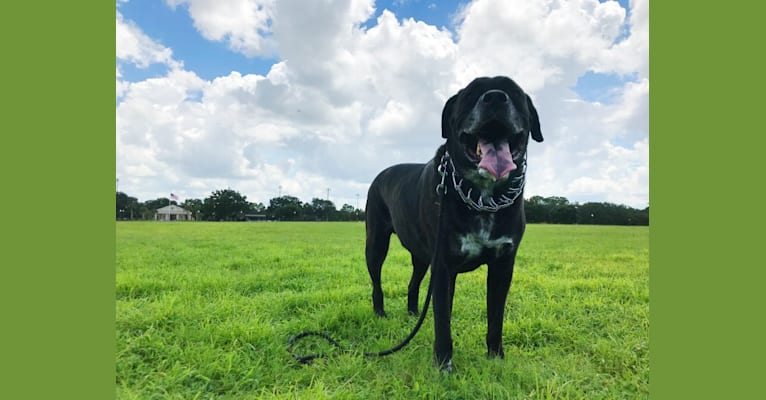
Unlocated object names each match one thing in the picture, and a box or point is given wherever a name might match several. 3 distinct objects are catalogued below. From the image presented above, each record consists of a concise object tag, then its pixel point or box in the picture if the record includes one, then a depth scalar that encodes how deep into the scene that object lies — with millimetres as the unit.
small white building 93688
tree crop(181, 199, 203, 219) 89694
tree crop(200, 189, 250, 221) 86125
